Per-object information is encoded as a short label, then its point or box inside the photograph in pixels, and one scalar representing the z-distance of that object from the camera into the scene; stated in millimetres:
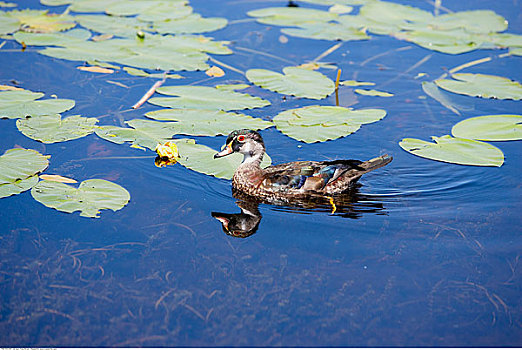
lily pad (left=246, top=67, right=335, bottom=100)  17827
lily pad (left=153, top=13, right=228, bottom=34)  23109
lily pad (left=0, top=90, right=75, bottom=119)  16187
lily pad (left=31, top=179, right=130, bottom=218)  12258
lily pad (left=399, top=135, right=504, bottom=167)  14680
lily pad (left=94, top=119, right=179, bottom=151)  15242
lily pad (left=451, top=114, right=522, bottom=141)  15773
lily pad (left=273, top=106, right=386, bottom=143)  15469
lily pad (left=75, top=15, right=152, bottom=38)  22672
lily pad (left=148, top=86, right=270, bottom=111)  17109
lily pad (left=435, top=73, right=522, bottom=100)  18314
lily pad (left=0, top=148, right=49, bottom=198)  12766
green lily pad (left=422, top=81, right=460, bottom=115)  18500
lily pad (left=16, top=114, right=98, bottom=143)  15047
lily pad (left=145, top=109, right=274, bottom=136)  15617
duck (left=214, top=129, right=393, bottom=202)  13695
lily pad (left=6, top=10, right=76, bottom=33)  22594
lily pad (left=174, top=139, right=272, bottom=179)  14367
